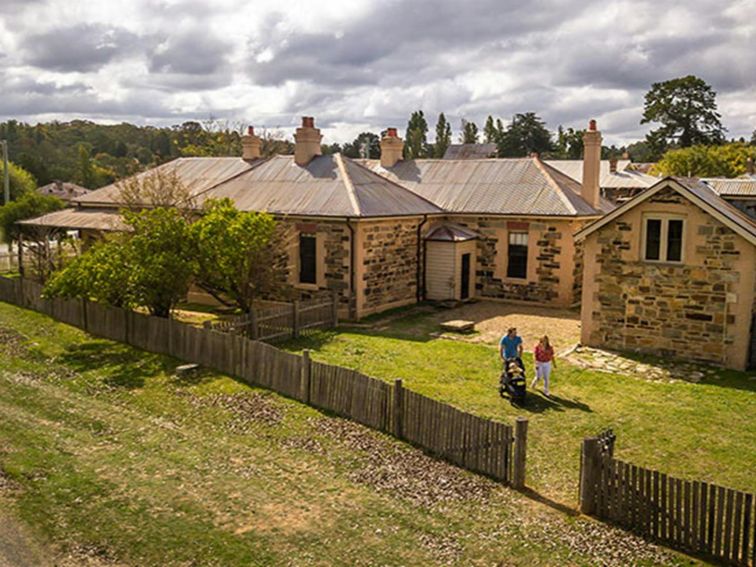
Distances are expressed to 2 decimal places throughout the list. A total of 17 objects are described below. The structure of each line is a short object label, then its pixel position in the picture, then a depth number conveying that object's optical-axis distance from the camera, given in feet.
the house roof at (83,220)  94.48
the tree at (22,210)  119.96
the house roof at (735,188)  73.05
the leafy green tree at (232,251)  66.69
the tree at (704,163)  191.01
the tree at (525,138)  288.92
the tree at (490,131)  354.54
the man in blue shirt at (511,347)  50.85
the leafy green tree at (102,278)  65.72
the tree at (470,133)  369.30
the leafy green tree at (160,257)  64.75
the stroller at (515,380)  49.35
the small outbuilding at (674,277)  58.34
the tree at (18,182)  207.00
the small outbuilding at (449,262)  88.69
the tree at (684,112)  251.19
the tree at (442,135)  358.64
